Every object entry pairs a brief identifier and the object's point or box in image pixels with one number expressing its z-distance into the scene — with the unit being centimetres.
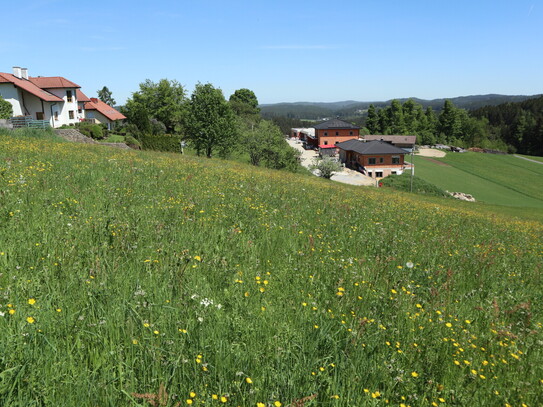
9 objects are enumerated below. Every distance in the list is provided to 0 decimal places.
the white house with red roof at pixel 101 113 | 7069
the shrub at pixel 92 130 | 4850
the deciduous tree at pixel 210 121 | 4688
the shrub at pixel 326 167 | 6369
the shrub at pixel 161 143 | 4400
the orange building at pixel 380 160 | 8281
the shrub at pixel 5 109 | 4066
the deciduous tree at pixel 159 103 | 8300
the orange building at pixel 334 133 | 12025
